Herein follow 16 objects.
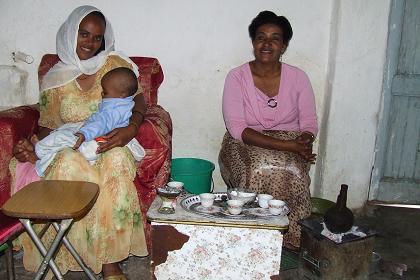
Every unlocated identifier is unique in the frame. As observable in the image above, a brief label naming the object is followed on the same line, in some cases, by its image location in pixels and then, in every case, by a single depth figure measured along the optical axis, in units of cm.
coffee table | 223
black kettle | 253
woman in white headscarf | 244
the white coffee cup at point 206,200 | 241
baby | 248
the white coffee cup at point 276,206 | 234
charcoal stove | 250
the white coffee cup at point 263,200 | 245
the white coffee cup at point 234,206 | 232
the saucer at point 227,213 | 231
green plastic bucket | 346
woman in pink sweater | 294
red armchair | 253
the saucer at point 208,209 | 237
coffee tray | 230
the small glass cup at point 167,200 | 230
